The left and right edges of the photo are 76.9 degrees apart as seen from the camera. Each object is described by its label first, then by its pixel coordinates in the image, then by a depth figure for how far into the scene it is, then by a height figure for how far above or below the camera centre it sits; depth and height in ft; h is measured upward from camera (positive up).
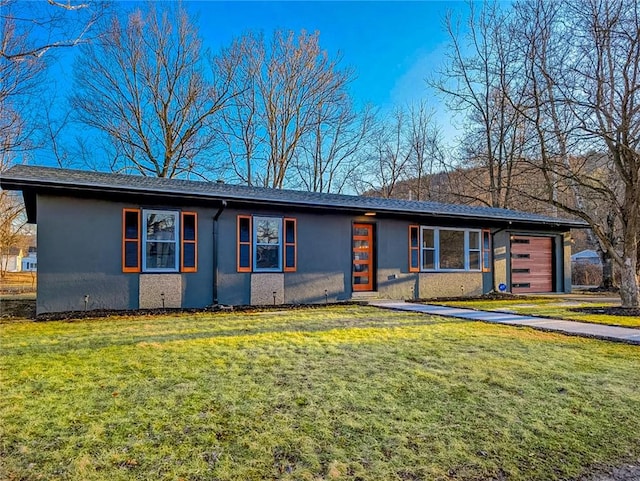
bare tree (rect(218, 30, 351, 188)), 70.64 +27.22
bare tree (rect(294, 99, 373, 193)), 75.80 +19.85
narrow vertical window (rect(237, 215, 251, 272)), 30.63 +0.53
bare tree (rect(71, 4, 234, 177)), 62.18 +25.10
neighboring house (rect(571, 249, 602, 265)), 84.69 -2.05
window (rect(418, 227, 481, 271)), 38.27 -0.05
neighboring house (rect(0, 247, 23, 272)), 136.37 -4.00
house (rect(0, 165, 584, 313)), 25.57 +0.45
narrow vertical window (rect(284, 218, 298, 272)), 32.22 +0.29
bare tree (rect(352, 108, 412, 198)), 82.74 +18.81
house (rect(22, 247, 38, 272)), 147.89 -3.82
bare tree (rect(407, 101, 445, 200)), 82.12 +20.76
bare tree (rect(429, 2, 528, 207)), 57.72 +25.13
